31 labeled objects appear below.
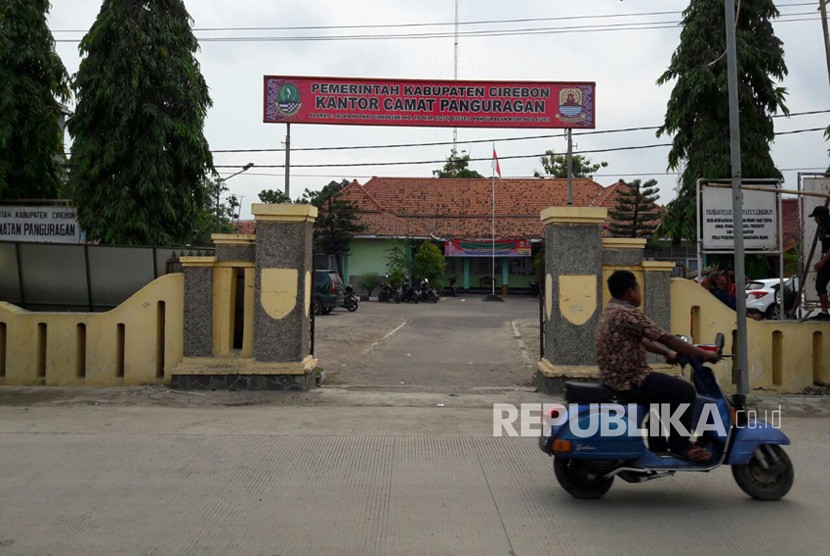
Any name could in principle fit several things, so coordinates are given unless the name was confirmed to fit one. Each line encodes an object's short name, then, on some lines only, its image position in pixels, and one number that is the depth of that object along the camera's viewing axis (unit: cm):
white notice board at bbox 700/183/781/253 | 1227
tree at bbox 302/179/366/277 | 4203
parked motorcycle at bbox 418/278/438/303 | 3866
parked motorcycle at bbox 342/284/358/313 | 3136
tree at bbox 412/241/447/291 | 4038
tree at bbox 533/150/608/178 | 6338
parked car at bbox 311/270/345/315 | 2906
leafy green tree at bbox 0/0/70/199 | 1714
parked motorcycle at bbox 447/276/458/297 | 4591
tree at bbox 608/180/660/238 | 3900
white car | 2317
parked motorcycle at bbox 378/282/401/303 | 3872
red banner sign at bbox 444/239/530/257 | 4409
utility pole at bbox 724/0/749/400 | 897
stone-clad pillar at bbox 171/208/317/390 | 1053
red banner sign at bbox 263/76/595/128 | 1233
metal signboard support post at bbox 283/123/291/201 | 1212
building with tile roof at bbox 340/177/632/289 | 4447
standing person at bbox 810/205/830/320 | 1074
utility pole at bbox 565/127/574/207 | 1172
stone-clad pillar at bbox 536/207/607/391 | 1044
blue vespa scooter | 569
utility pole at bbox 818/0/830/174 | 1157
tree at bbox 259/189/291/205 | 6624
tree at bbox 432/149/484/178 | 6825
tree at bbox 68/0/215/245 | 1739
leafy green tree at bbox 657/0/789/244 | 2083
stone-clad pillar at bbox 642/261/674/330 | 1038
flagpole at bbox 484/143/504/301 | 3944
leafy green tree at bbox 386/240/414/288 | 3928
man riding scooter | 571
